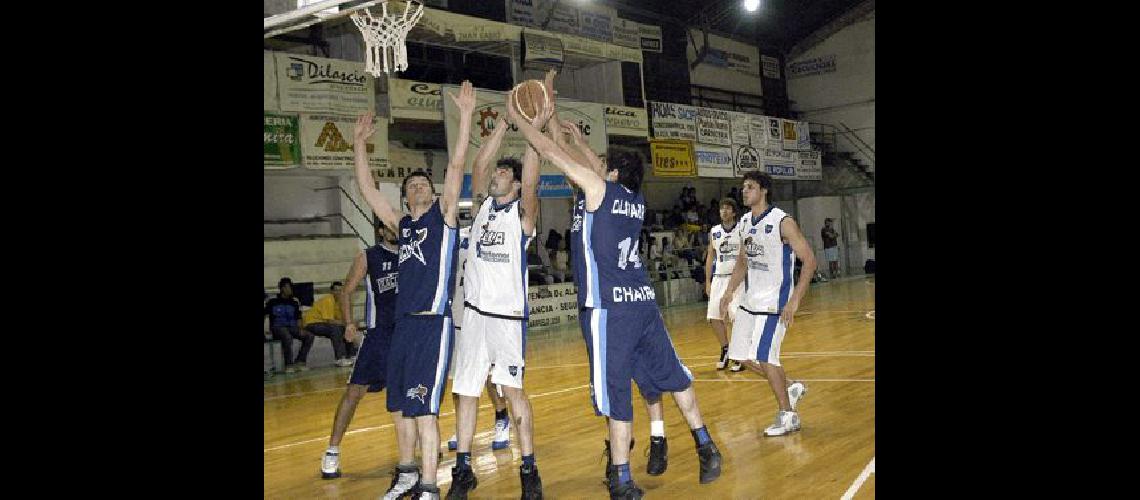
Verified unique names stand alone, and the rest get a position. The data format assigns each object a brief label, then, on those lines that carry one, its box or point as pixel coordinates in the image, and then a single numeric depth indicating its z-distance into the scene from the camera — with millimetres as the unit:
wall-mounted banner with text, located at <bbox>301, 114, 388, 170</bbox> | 15047
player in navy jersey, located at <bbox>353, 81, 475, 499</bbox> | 4613
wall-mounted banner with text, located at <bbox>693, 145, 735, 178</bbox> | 23094
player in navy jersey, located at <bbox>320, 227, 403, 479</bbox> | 5625
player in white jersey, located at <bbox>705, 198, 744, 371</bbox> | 9695
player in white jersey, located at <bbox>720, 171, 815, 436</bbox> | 6246
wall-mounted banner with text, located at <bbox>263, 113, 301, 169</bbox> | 14598
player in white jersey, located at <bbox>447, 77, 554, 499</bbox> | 4777
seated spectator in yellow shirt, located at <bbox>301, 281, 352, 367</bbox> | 12383
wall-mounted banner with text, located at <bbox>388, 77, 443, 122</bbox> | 16203
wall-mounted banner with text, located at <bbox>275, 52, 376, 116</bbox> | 14734
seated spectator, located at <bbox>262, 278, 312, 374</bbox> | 12062
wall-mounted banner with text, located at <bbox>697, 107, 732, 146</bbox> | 23188
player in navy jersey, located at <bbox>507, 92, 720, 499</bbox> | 4395
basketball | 5055
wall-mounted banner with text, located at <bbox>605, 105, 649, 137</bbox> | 20234
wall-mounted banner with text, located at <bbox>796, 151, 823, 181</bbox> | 27312
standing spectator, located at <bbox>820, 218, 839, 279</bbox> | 26297
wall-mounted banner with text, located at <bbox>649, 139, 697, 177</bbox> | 21766
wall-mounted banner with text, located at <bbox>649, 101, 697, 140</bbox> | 21844
